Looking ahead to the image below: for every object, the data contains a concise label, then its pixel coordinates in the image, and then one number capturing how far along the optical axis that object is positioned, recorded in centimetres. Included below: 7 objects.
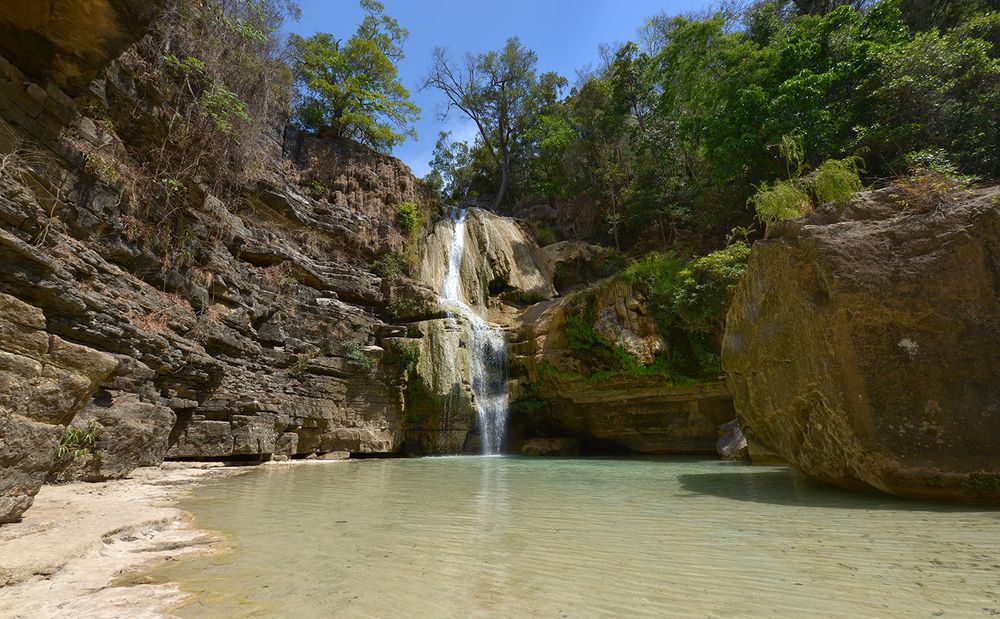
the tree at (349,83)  1972
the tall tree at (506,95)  2738
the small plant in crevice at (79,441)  586
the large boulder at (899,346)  385
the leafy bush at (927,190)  445
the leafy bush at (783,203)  618
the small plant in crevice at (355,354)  1334
